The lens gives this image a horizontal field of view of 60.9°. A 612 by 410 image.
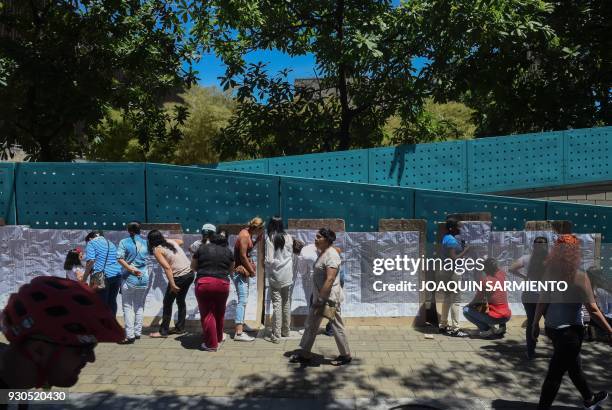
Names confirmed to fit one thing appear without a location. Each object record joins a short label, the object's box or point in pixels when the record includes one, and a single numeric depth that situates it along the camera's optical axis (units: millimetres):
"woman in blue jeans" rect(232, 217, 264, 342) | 7543
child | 7612
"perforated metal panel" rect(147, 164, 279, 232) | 8516
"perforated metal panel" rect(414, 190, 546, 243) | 8641
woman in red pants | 6965
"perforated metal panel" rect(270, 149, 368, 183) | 10430
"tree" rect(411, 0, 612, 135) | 10867
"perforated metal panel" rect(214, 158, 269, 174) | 10359
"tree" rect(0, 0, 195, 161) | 11133
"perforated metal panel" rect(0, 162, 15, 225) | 8445
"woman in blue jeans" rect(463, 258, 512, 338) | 7492
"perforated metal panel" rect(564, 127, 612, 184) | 11414
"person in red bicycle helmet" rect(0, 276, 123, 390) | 1948
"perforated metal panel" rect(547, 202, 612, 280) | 8594
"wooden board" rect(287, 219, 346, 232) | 8227
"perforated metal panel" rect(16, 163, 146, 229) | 8500
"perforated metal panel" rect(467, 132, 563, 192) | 11047
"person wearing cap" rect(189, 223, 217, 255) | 7465
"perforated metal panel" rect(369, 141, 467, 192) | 10688
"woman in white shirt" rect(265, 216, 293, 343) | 7250
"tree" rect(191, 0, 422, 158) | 11578
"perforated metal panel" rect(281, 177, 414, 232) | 8617
